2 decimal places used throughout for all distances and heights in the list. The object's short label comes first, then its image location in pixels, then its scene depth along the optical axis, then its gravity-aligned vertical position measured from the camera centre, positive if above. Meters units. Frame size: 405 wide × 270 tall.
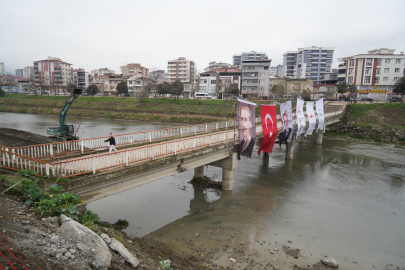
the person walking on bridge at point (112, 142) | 12.32 -2.23
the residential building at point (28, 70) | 126.12 +13.00
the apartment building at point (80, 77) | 104.31 +8.28
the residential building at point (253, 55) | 126.11 +24.06
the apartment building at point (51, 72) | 95.62 +9.53
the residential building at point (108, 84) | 91.00 +5.08
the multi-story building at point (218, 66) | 97.79 +14.00
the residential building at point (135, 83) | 85.38 +5.18
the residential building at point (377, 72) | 59.44 +8.13
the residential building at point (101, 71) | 118.87 +12.74
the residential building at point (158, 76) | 82.14 +7.97
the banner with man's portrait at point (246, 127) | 15.72 -1.68
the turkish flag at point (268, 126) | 18.39 -1.87
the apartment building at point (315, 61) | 99.00 +17.09
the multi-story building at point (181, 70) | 95.53 +11.69
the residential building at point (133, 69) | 109.19 +13.05
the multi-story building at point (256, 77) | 69.06 +7.04
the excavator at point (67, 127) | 20.98 -3.02
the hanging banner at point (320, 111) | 29.19 -0.90
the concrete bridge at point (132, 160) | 8.48 -2.69
